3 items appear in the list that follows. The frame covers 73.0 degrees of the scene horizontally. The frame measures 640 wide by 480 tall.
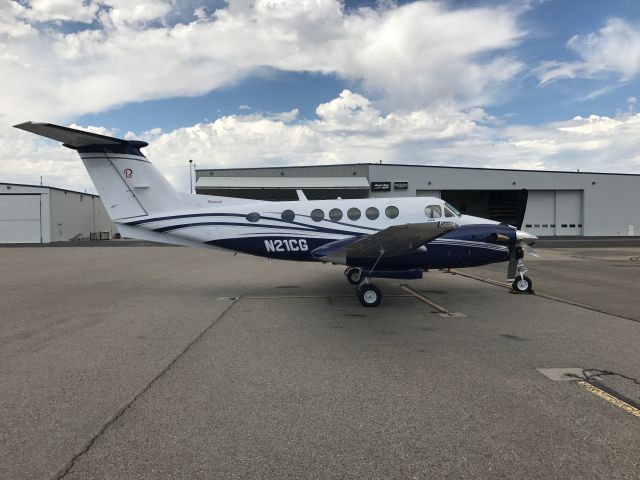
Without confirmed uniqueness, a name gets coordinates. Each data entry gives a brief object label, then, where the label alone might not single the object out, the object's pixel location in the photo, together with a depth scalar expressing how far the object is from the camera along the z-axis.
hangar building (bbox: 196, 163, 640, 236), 44.58
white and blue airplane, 10.16
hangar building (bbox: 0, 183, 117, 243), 40.50
